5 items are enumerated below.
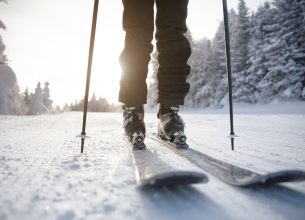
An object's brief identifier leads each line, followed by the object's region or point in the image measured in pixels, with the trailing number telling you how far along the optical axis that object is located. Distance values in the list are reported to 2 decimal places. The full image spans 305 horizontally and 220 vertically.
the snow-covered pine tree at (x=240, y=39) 27.50
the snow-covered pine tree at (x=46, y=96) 73.88
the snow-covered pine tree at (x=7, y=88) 36.72
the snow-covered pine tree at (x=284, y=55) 20.38
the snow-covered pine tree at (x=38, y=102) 67.00
